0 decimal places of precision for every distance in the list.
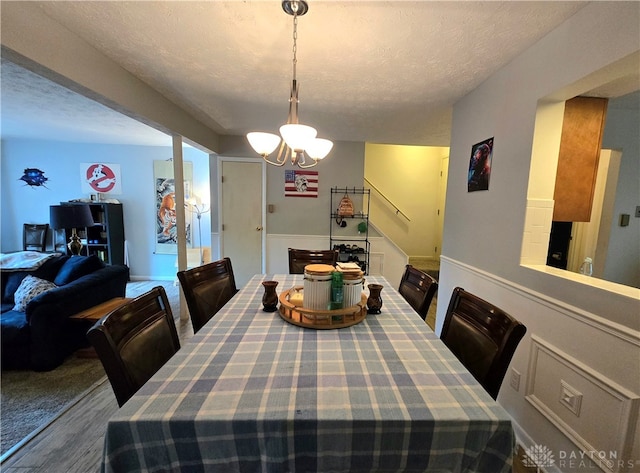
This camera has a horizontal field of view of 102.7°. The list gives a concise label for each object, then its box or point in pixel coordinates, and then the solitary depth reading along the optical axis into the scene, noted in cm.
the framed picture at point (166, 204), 432
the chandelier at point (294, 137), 124
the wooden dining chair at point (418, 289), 148
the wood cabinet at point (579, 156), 163
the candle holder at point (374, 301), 133
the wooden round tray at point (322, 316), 118
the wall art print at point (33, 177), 412
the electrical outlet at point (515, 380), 156
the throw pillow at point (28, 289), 221
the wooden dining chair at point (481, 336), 92
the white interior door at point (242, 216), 391
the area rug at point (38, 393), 152
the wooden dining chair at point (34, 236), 411
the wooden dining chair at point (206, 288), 149
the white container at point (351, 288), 127
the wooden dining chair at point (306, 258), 232
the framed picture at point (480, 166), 187
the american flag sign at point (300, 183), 391
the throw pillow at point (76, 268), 251
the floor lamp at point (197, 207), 439
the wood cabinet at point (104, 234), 407
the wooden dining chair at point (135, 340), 84
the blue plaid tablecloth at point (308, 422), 65
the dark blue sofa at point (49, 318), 194
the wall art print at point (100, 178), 424
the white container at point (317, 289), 123
